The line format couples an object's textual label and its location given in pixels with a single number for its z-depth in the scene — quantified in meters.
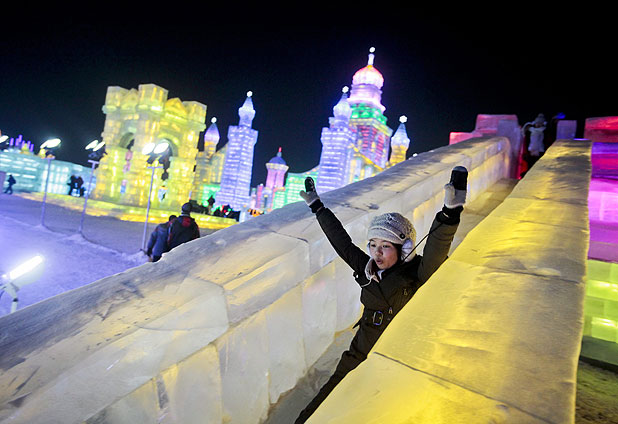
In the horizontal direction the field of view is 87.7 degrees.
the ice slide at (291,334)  1.02
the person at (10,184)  20.10
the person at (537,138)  6.99
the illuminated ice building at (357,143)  29.48
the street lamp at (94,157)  10.34
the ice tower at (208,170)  42.22
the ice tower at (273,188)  45.14
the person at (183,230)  5.12
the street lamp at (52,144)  11.59
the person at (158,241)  5.15
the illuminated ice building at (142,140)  18.98
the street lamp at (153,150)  10.65
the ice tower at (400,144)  45.38
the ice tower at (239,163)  35.16
